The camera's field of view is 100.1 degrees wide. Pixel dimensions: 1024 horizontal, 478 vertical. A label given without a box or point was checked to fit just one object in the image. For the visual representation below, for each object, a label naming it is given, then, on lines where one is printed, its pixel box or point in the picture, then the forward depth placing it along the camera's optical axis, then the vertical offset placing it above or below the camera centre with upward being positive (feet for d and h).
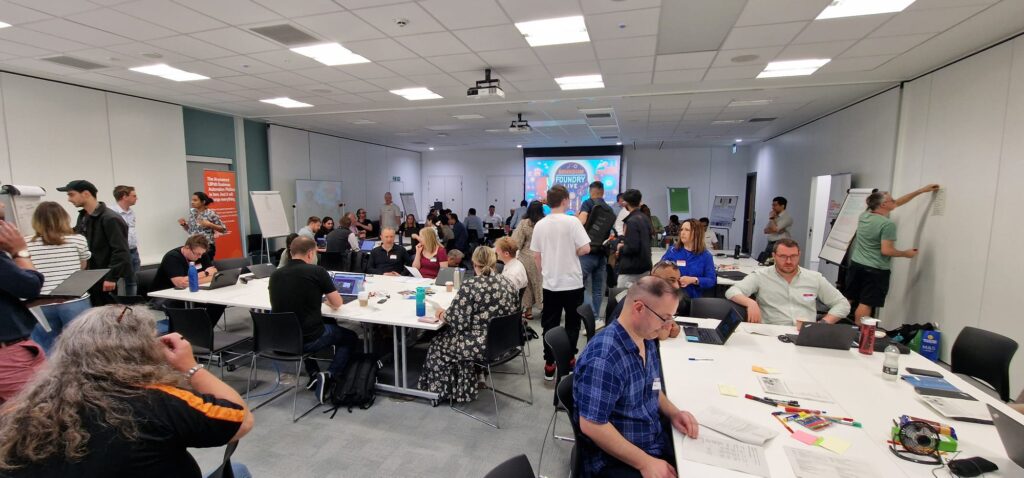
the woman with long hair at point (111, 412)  3.55 -1.96
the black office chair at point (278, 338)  10.44 -3.55
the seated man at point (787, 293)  10.02 -2.24
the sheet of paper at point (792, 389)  6.52 -2.96
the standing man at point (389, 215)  37.45 -1.73
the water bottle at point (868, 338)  8.15 -2.60
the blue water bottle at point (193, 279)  13.48 -2.71
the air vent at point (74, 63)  15.05 +4.62
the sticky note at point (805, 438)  5.33 -2.99
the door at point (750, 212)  40.41 -1.17
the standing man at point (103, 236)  13.56 -1.42
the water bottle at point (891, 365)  6.97 -2.68
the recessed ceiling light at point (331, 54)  13.93 +4.72
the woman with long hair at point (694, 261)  13.23 -1.95
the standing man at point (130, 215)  16.24 -1.00
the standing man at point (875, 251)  14.98 -1.77
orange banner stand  24.61 -0.69
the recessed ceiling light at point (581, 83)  17.69 +4.88
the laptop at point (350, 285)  12.82 -2.73
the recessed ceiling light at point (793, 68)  15.29 +4.88
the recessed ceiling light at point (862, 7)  10.26 +4.71
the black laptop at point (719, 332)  8.62 -2.86
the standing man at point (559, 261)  12.34 -1.84
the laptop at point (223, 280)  13.99 -2.88
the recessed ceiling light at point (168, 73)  16.20 +4.68
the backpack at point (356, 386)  11.10 -4.99
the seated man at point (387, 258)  17.52 -2.57
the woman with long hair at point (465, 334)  10.51 -3.45
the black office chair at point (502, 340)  10.30 -3.55
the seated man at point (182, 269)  13.94 -2.48
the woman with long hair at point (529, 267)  15.93 -2.59
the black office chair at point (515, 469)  4.14 -2.70
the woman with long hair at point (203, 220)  21.18 -1.36
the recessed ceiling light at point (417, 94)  19.93 +4.83
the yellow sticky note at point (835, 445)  5.17 -2.98
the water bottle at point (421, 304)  11.13 -2.81
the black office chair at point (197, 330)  10.98 -3.55
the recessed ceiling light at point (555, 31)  11.71 +4.74
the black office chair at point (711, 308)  11.10 -2.84
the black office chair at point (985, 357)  8.11 -3.05
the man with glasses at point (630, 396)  5.45 -2.61
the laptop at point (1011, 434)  4.46 -2.46
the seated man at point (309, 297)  10.80 -2.63
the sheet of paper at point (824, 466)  4.73 -2.99
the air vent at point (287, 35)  12.16 +4.66
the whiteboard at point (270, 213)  26.76 -1.25
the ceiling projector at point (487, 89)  16.22 +4.07
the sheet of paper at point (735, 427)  5.34 -2.97
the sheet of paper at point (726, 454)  4.86 -3.02
